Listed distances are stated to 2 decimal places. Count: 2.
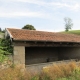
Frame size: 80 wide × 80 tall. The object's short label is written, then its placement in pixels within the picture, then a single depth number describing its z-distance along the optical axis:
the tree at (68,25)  43.66
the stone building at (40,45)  7.32
